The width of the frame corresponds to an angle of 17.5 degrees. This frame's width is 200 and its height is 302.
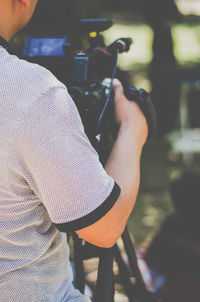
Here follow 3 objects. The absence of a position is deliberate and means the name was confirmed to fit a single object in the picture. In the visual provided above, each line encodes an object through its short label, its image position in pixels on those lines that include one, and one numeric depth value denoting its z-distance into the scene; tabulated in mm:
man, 1370
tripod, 1655
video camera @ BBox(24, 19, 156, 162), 1760
